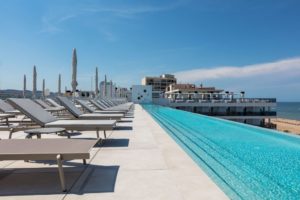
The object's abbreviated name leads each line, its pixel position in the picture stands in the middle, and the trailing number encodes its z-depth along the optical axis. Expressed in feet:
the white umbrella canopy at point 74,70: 27.81
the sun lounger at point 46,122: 12.13
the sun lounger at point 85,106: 21.88
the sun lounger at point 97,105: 25.62
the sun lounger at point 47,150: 6.45
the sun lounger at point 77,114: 16.73
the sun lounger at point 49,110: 24.13
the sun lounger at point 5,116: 17.48
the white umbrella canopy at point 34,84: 34.33
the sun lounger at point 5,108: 22.24
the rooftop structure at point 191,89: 88.76
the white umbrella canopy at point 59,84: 40.88
